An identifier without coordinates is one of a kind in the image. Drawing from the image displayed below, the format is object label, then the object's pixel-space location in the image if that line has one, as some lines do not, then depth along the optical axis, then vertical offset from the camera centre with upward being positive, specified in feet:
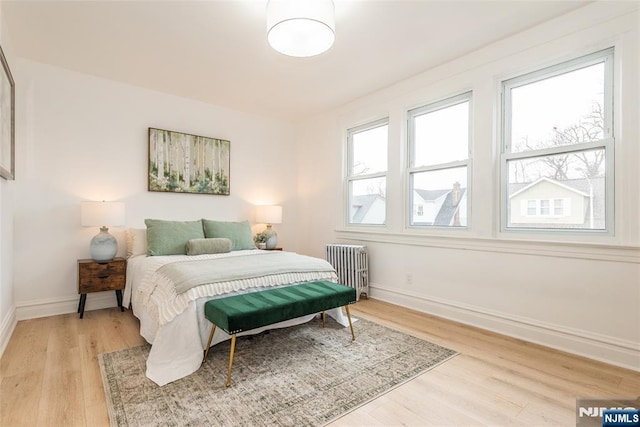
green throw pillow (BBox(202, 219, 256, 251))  12.31 -0.72
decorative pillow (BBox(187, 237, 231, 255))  10.91 -1.12
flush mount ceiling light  6.40 +4.16
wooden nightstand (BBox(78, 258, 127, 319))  10.19 -2.08
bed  6.93 -1.91
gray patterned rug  5.36 -3.40
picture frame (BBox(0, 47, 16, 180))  7.75 +2.41
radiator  12.74 -2.13
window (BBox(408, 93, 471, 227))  10.52 +1.86
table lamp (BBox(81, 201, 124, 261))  10.34 -0.25
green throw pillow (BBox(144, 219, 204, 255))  10.84 -0.80
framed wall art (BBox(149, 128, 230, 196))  12.66 +2.17
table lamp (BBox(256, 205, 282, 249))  14.48 -0.07
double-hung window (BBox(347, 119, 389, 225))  13.21 +1.85
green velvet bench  6.44 -2.06
